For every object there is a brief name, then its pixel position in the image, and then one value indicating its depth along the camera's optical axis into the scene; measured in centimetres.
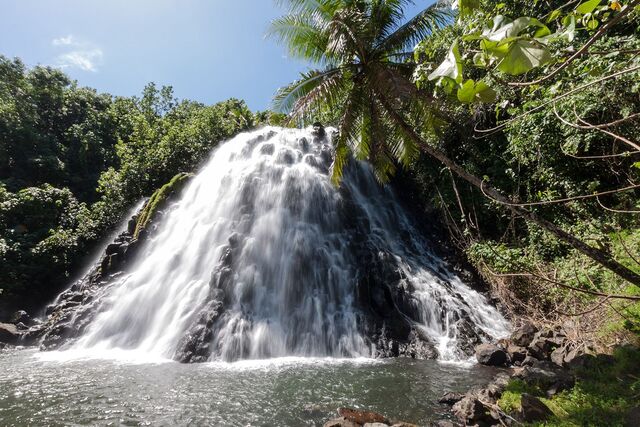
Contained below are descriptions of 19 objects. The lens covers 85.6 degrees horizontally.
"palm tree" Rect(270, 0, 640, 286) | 800
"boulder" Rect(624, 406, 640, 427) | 440
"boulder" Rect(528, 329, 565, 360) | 826
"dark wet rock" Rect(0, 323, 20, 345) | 1276
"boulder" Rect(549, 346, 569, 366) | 741
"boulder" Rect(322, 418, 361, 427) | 518
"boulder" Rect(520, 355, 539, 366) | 800
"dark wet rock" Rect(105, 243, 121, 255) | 1641
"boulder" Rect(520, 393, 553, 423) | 500
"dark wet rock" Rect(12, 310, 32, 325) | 1500
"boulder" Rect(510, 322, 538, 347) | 901
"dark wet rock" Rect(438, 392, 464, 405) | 645
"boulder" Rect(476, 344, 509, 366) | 865
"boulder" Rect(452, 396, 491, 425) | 555
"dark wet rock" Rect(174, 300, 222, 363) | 980
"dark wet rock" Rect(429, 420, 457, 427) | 535
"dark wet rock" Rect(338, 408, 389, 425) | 542
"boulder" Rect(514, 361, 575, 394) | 598
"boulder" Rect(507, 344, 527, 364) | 855
